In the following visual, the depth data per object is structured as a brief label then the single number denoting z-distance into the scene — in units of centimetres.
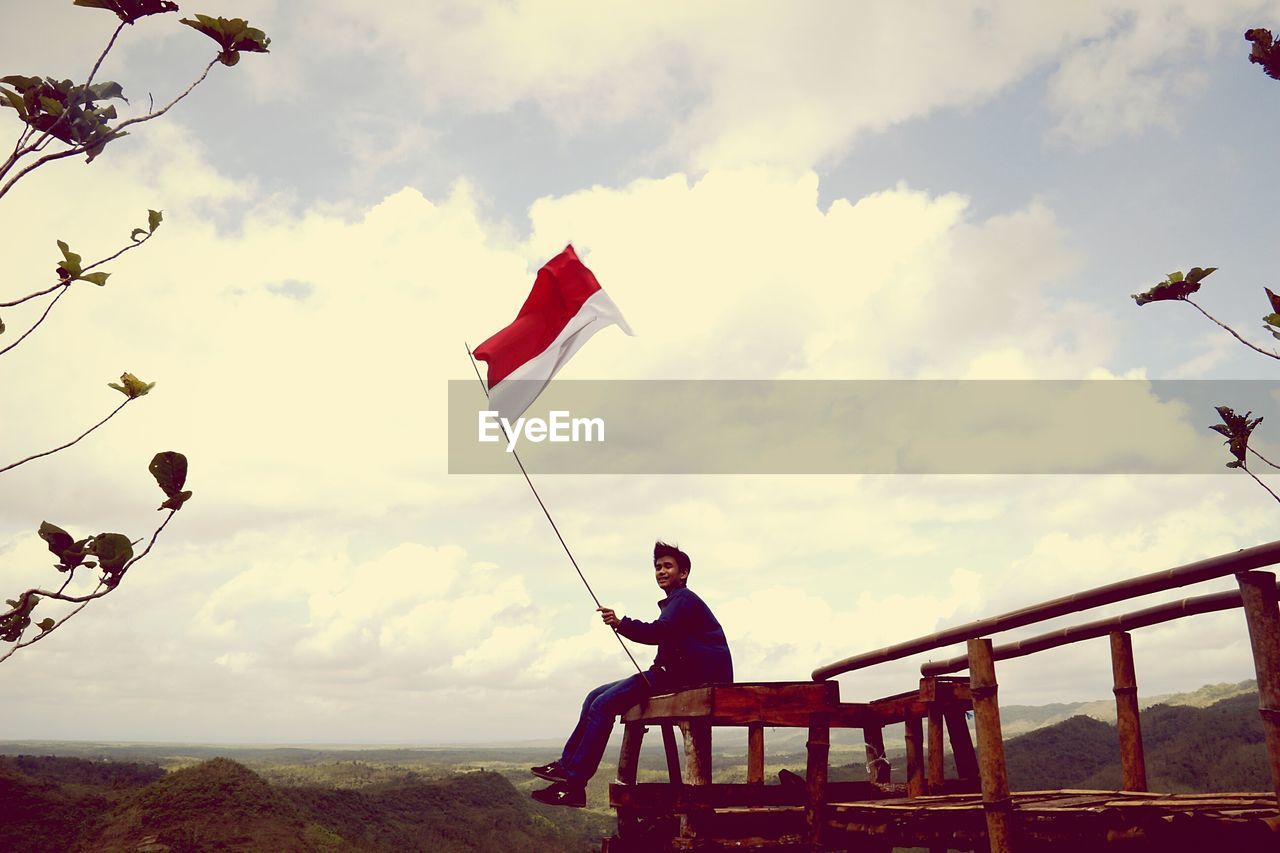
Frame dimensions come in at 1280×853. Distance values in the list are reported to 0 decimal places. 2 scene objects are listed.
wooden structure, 520
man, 832
